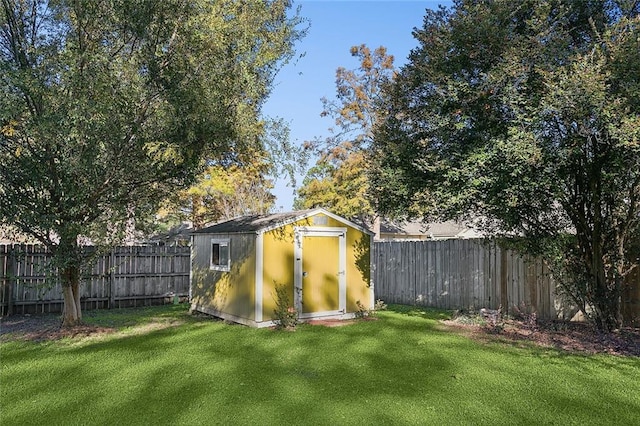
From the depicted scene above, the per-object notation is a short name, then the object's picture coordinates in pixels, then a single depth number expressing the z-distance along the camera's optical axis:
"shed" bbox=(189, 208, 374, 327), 8.62
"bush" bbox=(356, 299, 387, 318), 9.70
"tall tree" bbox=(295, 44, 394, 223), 20.94
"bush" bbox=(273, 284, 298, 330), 8.29
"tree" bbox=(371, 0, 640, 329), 6.14
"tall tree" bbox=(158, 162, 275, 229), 18.23
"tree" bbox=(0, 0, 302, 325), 6.69
